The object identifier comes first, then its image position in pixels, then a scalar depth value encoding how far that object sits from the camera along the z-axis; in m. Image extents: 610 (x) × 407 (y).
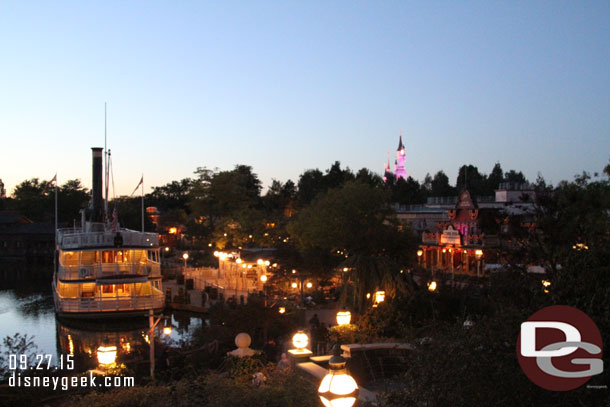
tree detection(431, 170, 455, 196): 101.00
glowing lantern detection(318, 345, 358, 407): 6.76
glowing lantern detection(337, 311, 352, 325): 18.45
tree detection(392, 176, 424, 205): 88.44
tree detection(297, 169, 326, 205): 83.84
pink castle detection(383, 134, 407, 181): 187.62
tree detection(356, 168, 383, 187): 78.31
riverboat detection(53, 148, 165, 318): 34.09
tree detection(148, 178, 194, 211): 134.00
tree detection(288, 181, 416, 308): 38.34
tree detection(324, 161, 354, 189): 81.38
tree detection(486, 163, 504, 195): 91.97
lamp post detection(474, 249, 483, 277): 44.59
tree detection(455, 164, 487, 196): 92.25
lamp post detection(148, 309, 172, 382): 16.75
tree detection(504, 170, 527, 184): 117.66
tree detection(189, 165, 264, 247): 73.81
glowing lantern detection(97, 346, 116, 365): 14.64
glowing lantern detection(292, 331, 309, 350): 14.27
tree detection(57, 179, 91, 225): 104.19
